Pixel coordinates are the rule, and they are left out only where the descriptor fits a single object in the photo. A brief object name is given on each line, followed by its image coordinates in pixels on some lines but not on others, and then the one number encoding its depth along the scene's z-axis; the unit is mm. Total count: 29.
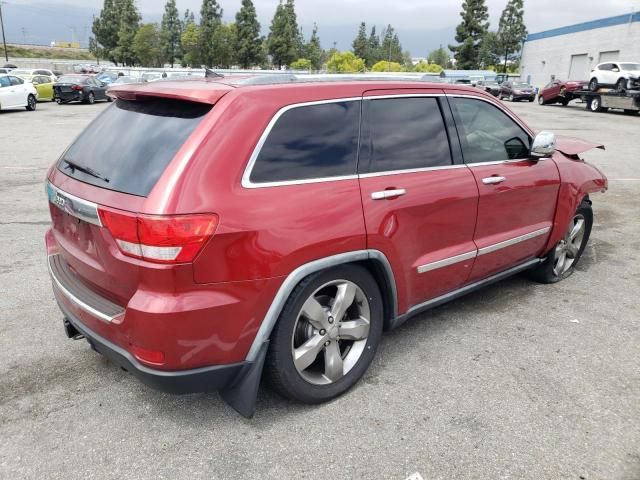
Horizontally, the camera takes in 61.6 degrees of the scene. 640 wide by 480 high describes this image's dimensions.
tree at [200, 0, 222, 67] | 72062
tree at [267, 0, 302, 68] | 73375
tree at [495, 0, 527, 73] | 75125
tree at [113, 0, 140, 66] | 76625
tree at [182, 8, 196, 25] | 108425
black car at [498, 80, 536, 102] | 38500
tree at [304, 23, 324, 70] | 86250
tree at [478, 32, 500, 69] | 71438
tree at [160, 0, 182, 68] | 88875
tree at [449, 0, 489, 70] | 69250
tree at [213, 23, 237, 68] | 70625
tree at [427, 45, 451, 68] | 112944
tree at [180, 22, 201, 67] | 72812
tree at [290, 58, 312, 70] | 56562
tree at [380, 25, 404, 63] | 115500
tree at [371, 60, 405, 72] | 65662
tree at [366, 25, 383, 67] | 104625
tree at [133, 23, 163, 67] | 71688
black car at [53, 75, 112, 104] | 26328
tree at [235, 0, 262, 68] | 70875
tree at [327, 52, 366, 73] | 56888
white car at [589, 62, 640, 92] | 26844
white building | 47219
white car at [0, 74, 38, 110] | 21344
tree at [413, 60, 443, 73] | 66088
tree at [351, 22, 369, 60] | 102675
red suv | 2396
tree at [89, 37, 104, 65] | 91688
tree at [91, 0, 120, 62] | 83812
